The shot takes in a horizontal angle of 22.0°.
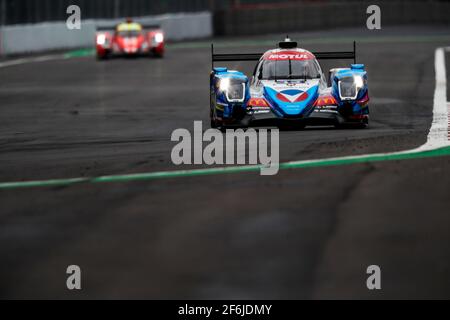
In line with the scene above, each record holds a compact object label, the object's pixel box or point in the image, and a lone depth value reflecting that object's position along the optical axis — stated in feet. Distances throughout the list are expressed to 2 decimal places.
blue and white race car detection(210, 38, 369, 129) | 50.70
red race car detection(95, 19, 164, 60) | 119.96
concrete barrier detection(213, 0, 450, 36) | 177.37
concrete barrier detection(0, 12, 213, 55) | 133.08
